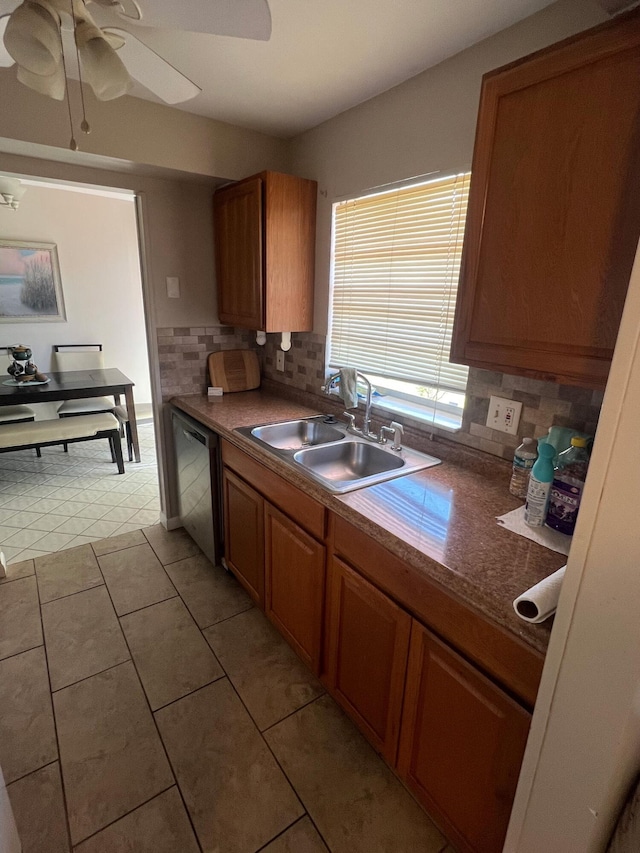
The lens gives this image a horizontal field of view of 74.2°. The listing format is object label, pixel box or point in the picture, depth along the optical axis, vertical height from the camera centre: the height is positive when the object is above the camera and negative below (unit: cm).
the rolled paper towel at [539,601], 83 -55
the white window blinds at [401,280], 167 +11
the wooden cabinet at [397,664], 99 -100
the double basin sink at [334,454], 158 -62
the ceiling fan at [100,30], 93 +63
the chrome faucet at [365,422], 192 -53
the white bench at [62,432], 329 -108
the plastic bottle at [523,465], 134 -48
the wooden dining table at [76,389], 310 -70
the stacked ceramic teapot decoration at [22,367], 342 -58
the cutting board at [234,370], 265 -43
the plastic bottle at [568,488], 112 -45
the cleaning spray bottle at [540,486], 116 -47
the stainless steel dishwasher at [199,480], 216 -96
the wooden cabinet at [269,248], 211 +27
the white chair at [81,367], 386 -67
